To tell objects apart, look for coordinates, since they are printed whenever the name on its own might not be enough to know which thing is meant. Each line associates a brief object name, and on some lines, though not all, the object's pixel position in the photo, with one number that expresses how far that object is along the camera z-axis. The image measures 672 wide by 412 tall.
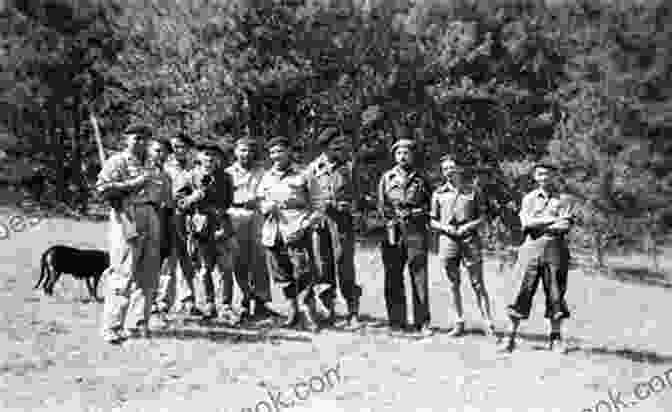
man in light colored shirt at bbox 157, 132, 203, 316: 7.89
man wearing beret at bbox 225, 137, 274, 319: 8.17
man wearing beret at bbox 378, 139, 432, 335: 7.88
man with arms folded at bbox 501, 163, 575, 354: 7.14
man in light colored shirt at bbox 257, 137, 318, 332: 7.59
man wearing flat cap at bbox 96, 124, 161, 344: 6.76
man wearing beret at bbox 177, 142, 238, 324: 7.71
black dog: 9.05
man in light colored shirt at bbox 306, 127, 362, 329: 7.96
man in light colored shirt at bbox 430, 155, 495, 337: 7.75
